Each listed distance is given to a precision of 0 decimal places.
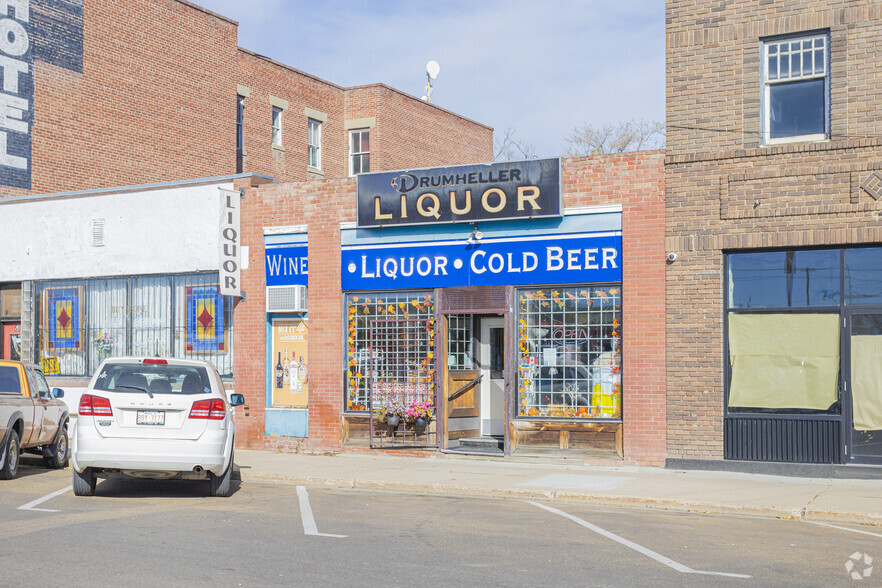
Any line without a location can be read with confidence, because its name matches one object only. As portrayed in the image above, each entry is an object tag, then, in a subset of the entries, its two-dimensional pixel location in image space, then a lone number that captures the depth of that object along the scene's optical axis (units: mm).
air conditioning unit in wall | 18391
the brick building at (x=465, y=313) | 15828
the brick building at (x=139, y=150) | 19953
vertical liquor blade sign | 18562
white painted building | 19438
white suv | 11500
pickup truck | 13797
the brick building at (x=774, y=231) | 14453
